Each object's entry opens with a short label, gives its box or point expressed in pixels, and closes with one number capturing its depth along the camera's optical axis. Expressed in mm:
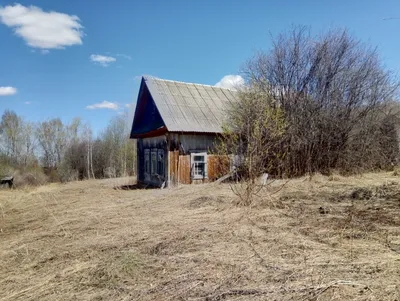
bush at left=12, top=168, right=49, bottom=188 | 23881
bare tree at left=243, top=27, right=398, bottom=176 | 14791
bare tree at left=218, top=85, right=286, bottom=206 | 7633
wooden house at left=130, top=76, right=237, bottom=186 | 13914
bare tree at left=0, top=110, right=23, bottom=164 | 35812
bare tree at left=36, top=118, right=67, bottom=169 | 37938
